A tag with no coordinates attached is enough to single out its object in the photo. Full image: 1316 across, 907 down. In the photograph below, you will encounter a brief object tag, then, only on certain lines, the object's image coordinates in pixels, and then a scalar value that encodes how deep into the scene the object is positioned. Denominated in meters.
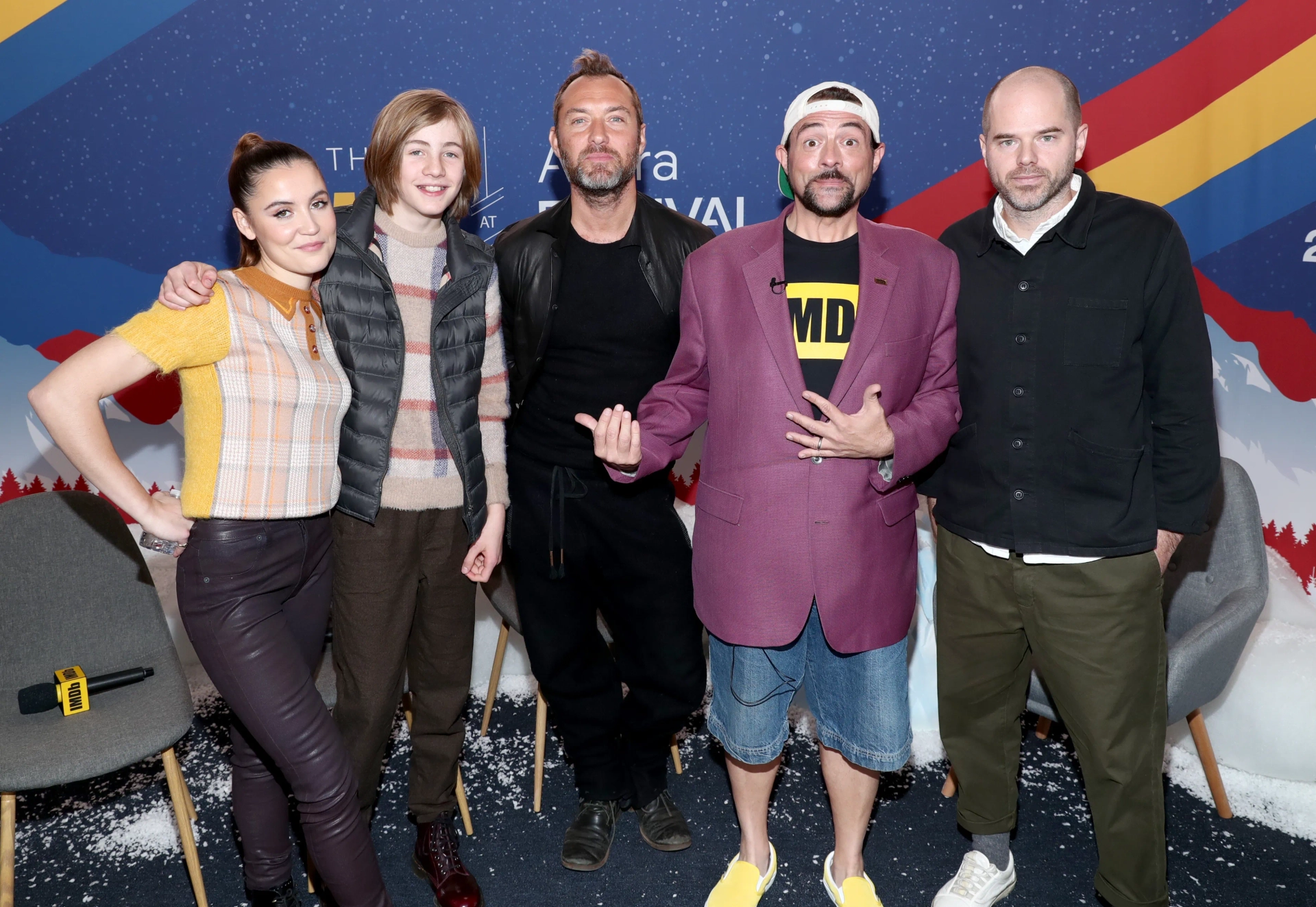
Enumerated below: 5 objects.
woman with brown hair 2.11
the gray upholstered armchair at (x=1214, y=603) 2.82
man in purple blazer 2.39
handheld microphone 2.69
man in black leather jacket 2.76
